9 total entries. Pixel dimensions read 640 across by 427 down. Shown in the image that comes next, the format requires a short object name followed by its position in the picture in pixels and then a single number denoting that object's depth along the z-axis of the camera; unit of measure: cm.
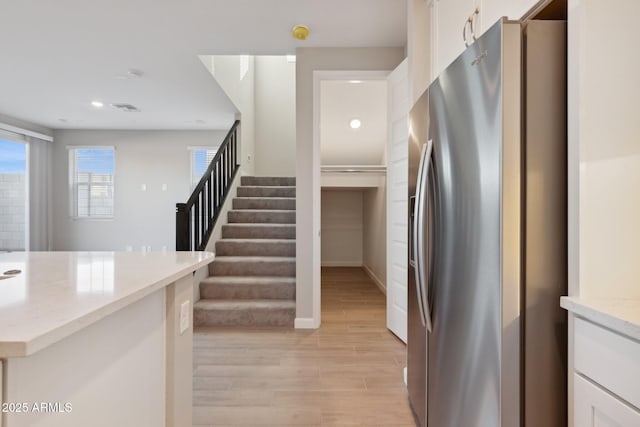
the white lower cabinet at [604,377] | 68
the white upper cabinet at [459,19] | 111
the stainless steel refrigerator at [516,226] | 90
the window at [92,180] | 638
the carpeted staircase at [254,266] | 306
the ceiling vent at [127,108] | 488
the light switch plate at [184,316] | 119
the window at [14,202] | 572
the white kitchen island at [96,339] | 55
